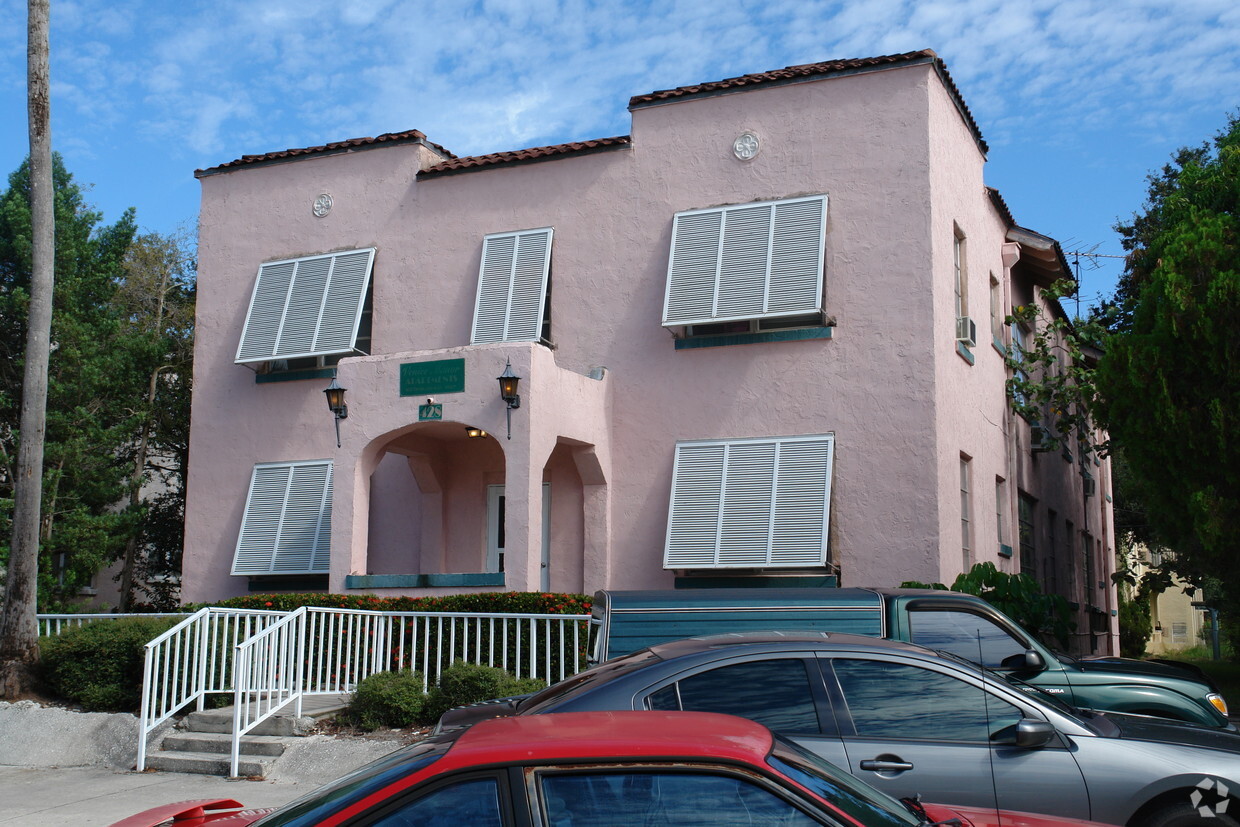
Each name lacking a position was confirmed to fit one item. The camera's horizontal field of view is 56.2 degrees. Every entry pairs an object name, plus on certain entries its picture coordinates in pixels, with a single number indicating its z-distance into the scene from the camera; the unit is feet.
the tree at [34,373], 42.42
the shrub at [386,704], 35.81
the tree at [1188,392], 47.06
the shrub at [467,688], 35.32
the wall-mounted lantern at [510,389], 45.03
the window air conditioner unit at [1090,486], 82.99
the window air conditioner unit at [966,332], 52.24
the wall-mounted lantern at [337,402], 48.73
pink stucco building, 46.85
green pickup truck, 25.00
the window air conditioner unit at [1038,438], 65.45
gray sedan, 17.26
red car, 10.54
